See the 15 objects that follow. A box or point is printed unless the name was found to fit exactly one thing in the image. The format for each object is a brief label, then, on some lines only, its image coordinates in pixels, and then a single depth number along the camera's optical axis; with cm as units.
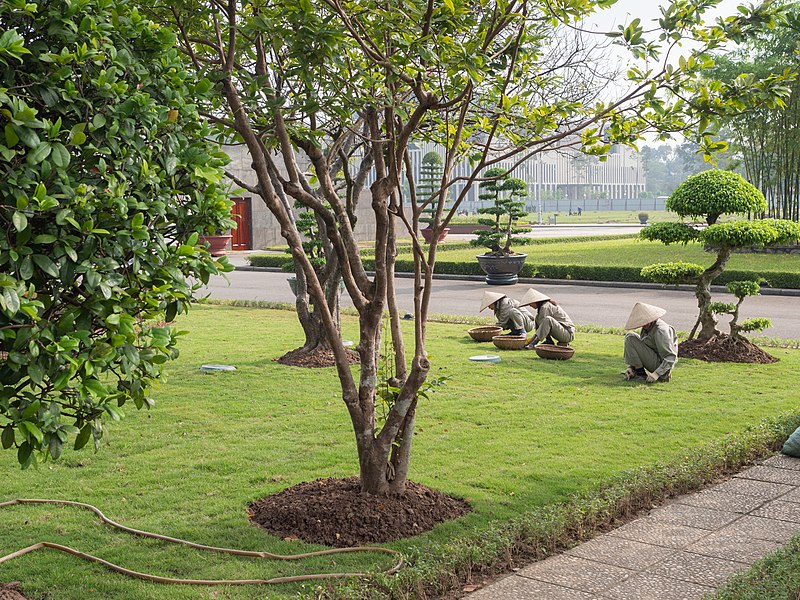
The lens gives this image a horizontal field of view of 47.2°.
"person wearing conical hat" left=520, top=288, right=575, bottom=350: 1042
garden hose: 423
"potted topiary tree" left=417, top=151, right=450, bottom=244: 3812
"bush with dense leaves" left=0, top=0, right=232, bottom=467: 289
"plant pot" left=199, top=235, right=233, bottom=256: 3112
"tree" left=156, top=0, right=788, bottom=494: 439
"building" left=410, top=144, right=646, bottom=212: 9500
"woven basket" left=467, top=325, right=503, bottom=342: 1166
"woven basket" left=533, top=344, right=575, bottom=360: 1019
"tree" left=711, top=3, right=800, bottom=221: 2372
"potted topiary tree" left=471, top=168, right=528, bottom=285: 2117
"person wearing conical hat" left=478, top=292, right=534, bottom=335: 1135
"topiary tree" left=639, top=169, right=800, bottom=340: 1020
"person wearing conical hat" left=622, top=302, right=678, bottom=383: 880
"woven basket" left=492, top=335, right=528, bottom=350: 1102
